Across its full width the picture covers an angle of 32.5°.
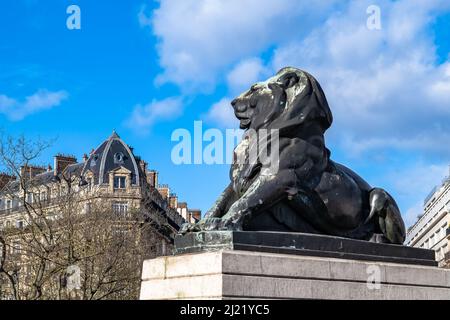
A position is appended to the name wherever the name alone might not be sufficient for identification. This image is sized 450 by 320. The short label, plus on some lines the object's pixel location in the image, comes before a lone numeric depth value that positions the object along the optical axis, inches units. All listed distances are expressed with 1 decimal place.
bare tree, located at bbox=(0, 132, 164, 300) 1150.3
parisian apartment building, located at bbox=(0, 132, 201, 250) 2711.6
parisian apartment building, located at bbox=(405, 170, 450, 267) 2925.7
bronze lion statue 364.8
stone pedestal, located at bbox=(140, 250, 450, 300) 309.0
